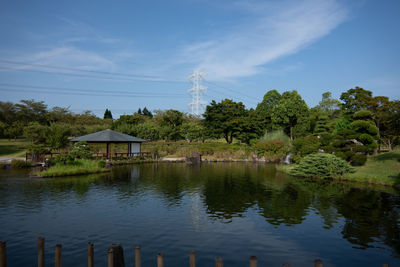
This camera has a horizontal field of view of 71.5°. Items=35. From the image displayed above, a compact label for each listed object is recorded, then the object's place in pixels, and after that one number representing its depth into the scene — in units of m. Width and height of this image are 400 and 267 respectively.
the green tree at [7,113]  46.91
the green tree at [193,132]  48.91
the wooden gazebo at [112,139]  31.23
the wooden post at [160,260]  4.30
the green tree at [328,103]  62.96
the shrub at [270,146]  36.62
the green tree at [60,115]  51.00
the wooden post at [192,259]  4.26
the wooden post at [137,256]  4.57
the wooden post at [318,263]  3.69
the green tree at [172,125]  48.91
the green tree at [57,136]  34.84
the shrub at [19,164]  25.75
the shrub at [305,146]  25.16
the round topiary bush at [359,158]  21.06
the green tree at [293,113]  47.72
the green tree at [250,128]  43.41
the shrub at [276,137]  38.29
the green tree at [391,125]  29.53
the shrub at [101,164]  24.92
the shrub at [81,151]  24.06
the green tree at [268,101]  56.04
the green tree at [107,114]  81.94
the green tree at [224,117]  44.09
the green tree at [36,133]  36.56
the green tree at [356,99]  41.22
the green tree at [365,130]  21.36
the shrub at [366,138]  21.38
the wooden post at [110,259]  4.62
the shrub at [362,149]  21.25
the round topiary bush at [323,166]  20.88
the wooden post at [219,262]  3.91
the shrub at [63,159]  22.73
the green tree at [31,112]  48.47
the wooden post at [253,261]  3.85
